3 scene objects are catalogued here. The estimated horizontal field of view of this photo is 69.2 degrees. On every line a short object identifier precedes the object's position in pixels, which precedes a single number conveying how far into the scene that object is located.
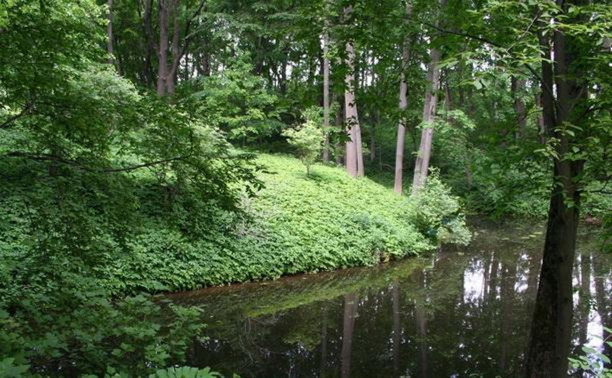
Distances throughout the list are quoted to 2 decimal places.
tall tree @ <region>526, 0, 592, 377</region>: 3.63
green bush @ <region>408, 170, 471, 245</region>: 12.89
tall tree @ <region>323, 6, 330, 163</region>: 16.54
